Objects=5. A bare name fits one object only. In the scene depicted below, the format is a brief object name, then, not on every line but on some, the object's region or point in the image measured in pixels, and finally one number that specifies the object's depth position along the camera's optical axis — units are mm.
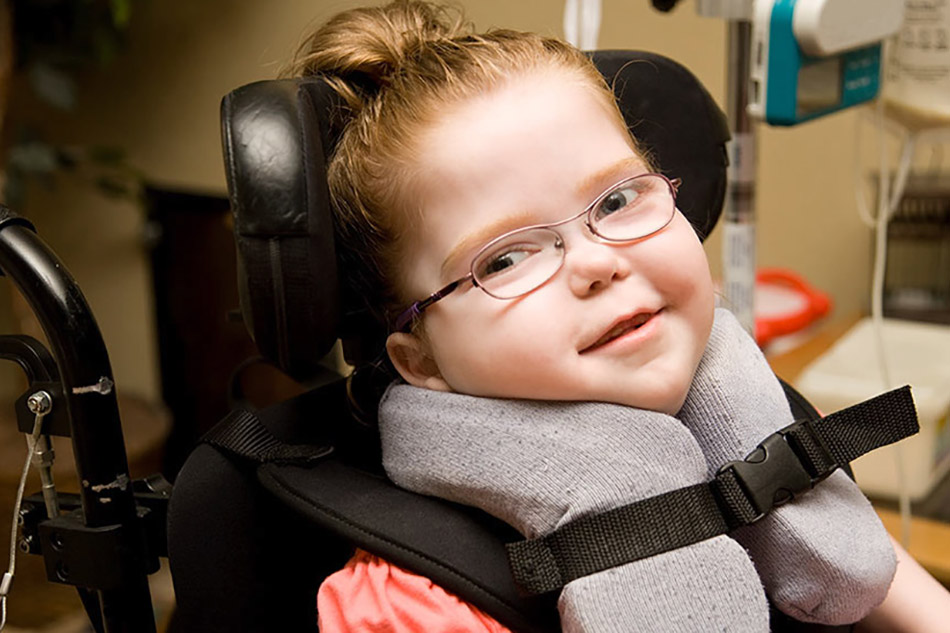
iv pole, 1260
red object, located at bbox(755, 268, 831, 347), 1809
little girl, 770
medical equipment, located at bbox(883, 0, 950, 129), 1260
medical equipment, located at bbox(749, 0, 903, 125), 1104
